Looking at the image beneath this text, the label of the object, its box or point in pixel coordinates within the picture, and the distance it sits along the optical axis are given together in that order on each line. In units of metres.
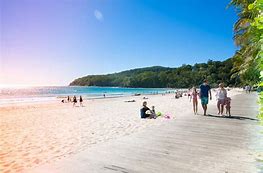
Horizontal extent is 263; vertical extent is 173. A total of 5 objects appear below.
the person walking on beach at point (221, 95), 7.68
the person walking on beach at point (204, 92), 7.87
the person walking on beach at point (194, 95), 8.55
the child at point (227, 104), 7.48
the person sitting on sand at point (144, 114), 7.84
